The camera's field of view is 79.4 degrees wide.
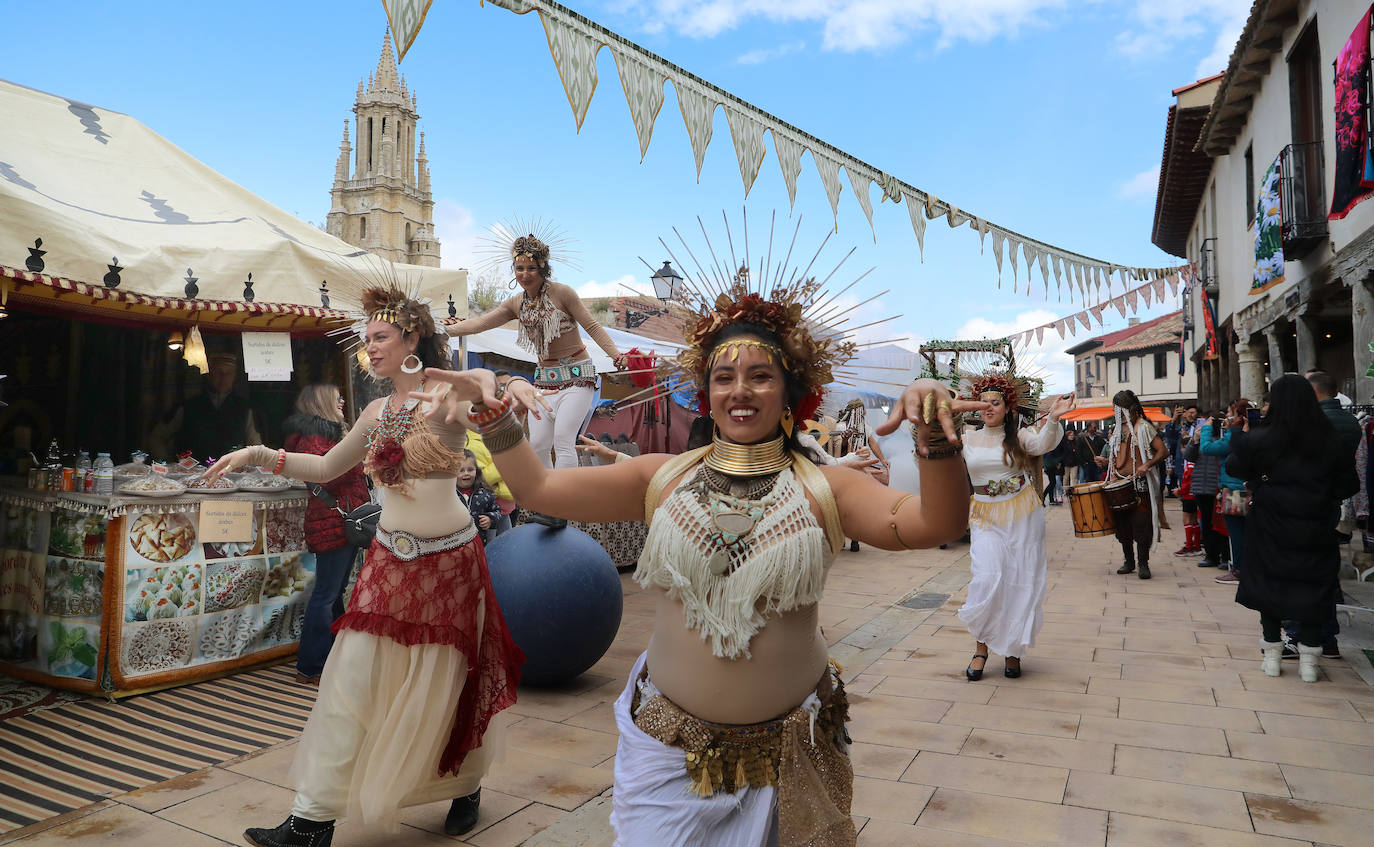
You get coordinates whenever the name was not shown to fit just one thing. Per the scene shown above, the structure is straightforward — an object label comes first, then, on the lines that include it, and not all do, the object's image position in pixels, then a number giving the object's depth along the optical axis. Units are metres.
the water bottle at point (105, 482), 4.95
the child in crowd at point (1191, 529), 11.19
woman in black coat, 5.09
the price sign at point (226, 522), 5.12
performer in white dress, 5.46
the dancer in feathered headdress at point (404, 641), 2.90
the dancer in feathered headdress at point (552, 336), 4.58
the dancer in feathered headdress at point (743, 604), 1.96
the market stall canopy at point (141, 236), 4.79
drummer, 9.25
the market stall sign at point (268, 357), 6.14
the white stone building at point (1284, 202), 8.91
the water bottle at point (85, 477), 5.00
